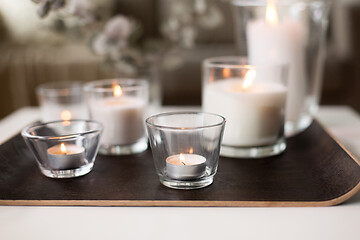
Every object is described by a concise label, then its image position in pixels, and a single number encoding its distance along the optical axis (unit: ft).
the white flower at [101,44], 2.74
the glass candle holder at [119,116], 2.07
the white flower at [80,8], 2.36
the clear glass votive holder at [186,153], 1.57
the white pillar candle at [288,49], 2.31
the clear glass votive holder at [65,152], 1.70
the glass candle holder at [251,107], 1.94
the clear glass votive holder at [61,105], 2.69
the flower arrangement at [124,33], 2.70
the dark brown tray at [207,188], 1.46
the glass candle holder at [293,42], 2.30
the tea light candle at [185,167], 1.56
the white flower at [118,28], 2.70
